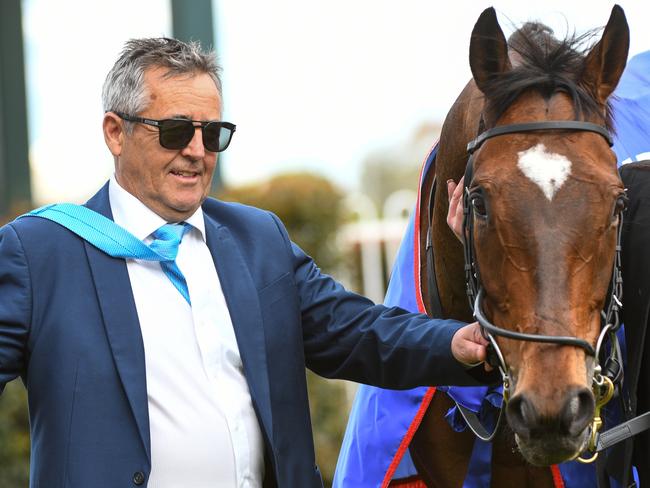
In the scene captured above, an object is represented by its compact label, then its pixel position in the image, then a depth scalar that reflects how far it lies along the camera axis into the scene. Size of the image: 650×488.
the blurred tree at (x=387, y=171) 26.86
